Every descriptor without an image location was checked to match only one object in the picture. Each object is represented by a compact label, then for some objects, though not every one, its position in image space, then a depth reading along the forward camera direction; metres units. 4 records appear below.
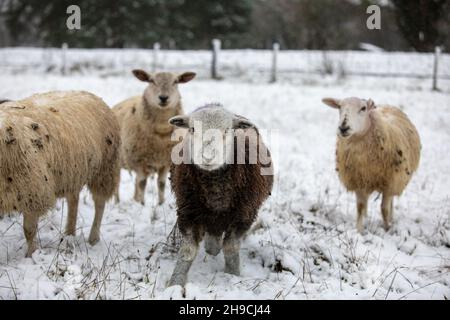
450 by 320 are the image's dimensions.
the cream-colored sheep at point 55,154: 3.58
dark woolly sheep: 3.57
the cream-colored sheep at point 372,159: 5.70
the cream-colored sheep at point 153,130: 6.22
